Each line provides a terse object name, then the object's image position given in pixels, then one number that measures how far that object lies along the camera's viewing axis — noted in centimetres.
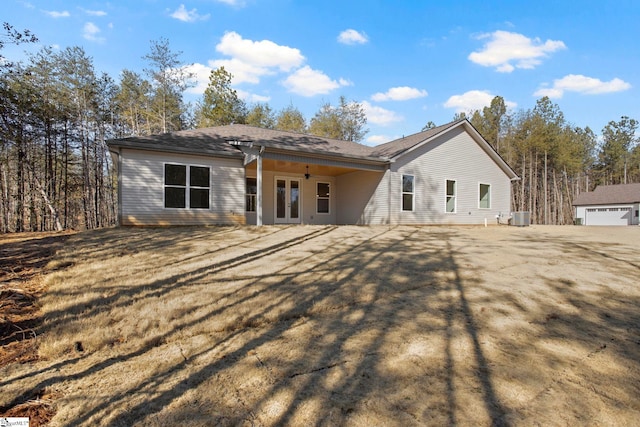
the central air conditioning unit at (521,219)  1462
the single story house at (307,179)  1005
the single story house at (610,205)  2703
